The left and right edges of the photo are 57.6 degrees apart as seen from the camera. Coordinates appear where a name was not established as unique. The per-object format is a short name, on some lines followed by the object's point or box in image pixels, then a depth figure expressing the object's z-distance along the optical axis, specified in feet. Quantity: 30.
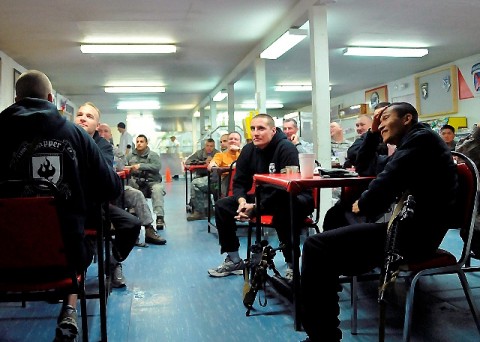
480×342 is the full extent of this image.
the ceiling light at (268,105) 51.61
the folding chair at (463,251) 5.37
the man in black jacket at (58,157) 5.51
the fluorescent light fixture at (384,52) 25.63
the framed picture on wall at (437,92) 29.99
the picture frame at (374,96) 38.58
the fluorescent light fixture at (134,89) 37.50
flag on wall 27.94
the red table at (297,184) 6.34
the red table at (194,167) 19.13
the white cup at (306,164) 7.15
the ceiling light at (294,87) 38.87
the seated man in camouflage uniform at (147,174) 17.21
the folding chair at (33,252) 4.82
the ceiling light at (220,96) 38.27
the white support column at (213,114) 42.68
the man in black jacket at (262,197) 9.09
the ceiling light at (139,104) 47.94
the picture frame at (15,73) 26.02
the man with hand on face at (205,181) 17.51
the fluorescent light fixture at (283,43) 18.83
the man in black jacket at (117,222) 8.84
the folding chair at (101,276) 6.64
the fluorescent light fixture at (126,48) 22.70
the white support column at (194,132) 58.70
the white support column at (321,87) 17.02
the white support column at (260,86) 25.30
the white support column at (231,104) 33.16
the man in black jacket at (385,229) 5.42
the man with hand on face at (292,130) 15.85
